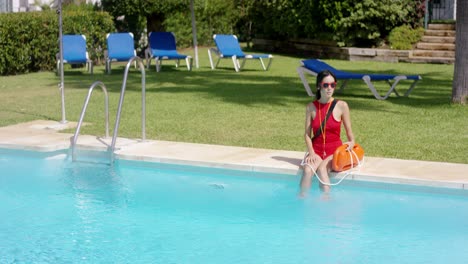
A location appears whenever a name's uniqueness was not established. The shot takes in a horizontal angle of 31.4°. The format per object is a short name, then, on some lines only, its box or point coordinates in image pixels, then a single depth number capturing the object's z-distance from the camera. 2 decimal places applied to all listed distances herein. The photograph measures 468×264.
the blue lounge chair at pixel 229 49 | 20.23
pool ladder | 9.46
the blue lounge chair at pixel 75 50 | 19.14
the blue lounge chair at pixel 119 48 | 19.44
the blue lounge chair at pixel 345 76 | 14.02
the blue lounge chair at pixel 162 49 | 19.88
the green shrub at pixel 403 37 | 22.98
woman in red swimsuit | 8.23
